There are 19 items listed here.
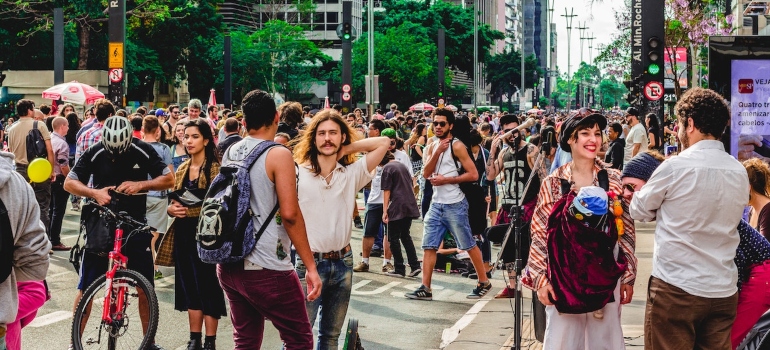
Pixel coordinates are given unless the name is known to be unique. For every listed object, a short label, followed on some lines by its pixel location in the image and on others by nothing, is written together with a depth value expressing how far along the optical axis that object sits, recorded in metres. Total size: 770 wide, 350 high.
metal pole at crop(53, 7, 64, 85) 27.75
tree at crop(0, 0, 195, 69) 39.03
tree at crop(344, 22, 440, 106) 67.88
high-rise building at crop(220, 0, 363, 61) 88.94
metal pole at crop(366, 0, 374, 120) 39.43
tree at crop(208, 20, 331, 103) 64.75
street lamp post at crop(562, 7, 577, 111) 125.15
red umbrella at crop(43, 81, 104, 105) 27.80
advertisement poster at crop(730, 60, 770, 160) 9.80
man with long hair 6.16
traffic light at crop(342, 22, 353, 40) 32.88
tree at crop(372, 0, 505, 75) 83.62
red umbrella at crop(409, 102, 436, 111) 60.75
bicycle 7.00
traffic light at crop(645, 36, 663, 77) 19.02
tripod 6.64
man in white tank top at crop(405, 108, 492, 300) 10.39
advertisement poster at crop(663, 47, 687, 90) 33.08
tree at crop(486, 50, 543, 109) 124.79
